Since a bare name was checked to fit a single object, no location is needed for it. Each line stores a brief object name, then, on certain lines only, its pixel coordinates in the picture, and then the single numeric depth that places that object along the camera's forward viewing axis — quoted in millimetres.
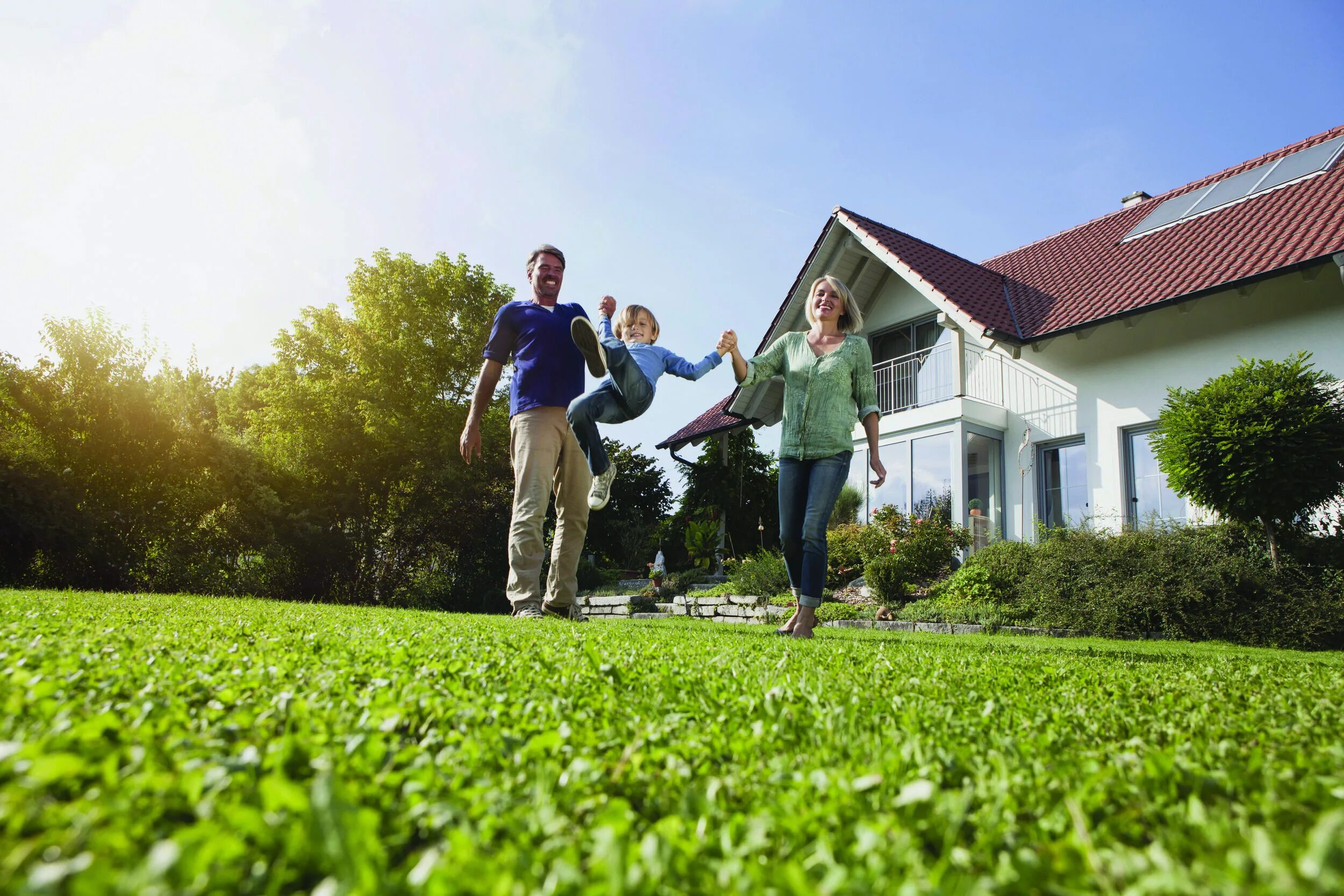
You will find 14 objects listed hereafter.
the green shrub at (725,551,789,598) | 11438
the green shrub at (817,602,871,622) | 9367
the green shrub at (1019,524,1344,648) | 7086
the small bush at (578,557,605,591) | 15104
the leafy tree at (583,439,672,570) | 17016
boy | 5422
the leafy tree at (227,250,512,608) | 14453
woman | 4848
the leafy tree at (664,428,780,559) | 16500
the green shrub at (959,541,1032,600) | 9305
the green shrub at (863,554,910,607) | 10250
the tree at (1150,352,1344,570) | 7668
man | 5656
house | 10297
